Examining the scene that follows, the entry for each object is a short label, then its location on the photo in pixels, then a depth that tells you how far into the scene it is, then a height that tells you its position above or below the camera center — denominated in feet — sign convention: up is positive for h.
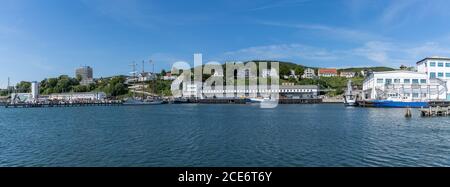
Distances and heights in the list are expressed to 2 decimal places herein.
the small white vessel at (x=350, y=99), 283.79 -3.26
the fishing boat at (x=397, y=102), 243.60 -5.34
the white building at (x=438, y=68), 268.62 +22.78
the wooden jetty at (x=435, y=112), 146.61 -7.86
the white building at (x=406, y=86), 263.70 +7.46
